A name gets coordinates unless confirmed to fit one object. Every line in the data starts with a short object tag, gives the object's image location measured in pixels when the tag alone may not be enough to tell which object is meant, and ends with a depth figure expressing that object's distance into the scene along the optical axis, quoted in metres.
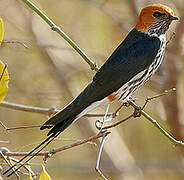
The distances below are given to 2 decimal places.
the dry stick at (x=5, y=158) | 5.32
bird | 7.30
